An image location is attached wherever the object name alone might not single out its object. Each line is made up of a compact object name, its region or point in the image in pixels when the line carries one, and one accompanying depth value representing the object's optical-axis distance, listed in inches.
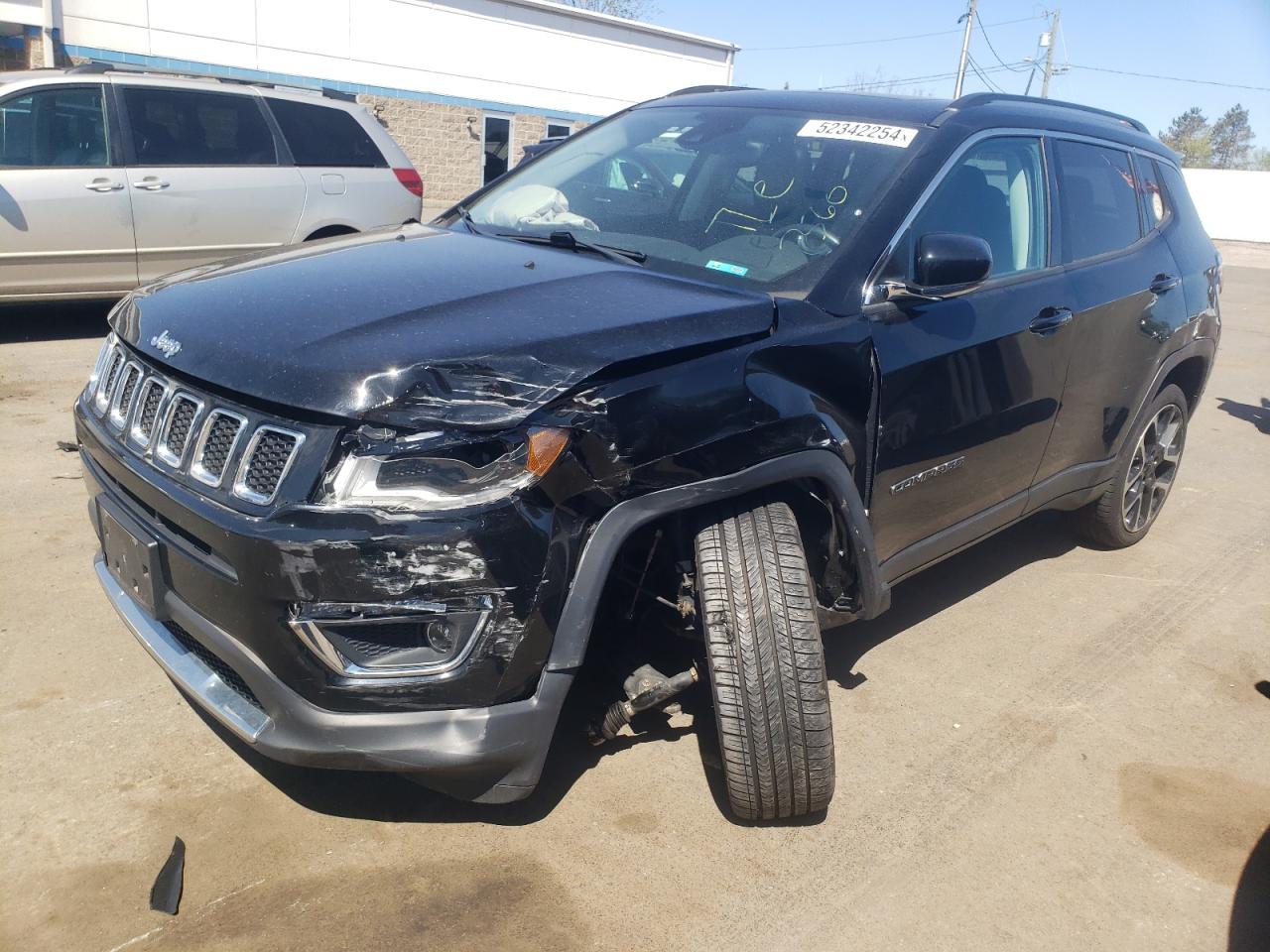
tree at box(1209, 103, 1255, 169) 3147.1
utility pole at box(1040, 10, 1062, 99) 1822.8
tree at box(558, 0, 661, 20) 1861.7
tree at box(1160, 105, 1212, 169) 2827.3
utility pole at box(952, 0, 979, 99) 1518.2
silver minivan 283.1
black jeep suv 88.0
